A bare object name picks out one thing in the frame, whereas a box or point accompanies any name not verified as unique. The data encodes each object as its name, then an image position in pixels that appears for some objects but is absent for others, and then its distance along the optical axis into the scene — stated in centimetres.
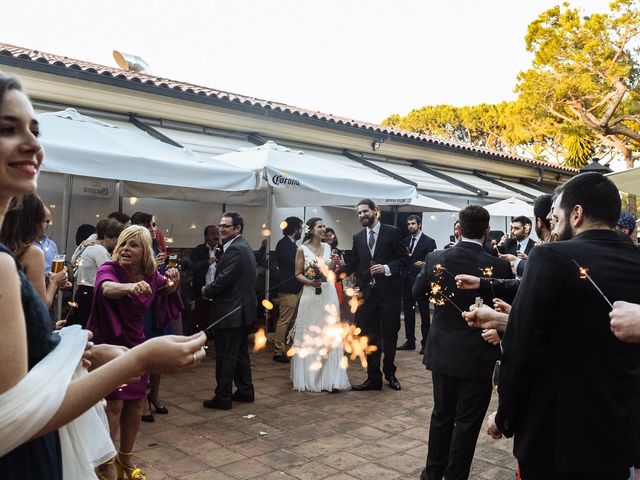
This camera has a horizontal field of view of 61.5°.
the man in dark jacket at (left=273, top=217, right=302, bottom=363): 802
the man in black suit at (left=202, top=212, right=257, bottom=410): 582
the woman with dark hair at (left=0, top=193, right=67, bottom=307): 306
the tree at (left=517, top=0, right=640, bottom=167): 1820
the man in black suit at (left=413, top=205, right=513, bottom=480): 392
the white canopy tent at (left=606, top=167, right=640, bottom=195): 612
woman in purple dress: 398
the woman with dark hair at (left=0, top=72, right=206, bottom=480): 121
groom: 679
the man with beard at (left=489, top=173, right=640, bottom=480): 227
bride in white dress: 665
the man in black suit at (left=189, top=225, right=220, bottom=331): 764
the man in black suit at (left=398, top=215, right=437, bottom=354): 923
